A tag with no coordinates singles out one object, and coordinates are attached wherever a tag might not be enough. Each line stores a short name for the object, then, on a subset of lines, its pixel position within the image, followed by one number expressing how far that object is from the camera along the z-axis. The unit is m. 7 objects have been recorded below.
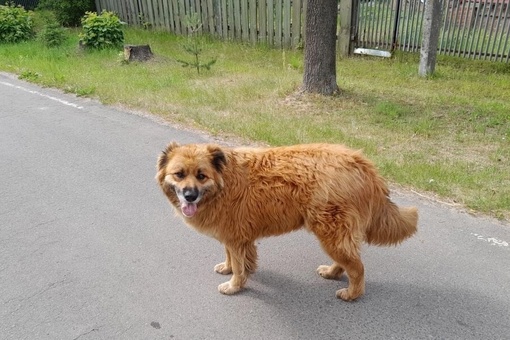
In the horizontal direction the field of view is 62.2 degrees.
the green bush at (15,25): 14.97
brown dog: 3.41
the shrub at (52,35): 13.98
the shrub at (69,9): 16.70
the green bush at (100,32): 13.16
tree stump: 11.90
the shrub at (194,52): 10.87
